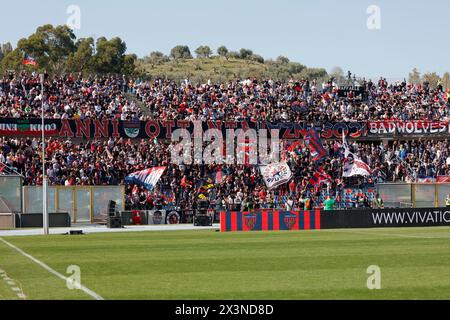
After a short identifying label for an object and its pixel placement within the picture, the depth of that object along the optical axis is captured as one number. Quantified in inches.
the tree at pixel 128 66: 4828.0
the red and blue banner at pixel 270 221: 1764.3
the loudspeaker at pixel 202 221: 2023.9
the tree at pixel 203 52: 7138.8
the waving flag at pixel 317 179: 2399.1
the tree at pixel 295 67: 6649.6
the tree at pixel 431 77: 5487.2
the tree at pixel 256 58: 6950.8
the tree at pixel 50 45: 4820.4
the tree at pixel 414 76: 5657.0
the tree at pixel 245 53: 7086.6
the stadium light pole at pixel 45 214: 1569.9
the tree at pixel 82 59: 4554.6
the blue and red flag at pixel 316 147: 2549.2
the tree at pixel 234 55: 6972.4
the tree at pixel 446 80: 5171.3
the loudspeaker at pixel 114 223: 1911.9
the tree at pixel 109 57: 4739.2
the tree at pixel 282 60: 7421.3
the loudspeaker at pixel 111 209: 2014.0
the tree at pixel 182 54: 7322.8
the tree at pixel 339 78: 3070.9
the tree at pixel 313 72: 6082.7
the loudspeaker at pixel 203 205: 2201.0
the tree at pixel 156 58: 6707.7
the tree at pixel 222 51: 7239.2
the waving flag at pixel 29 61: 2231.1
